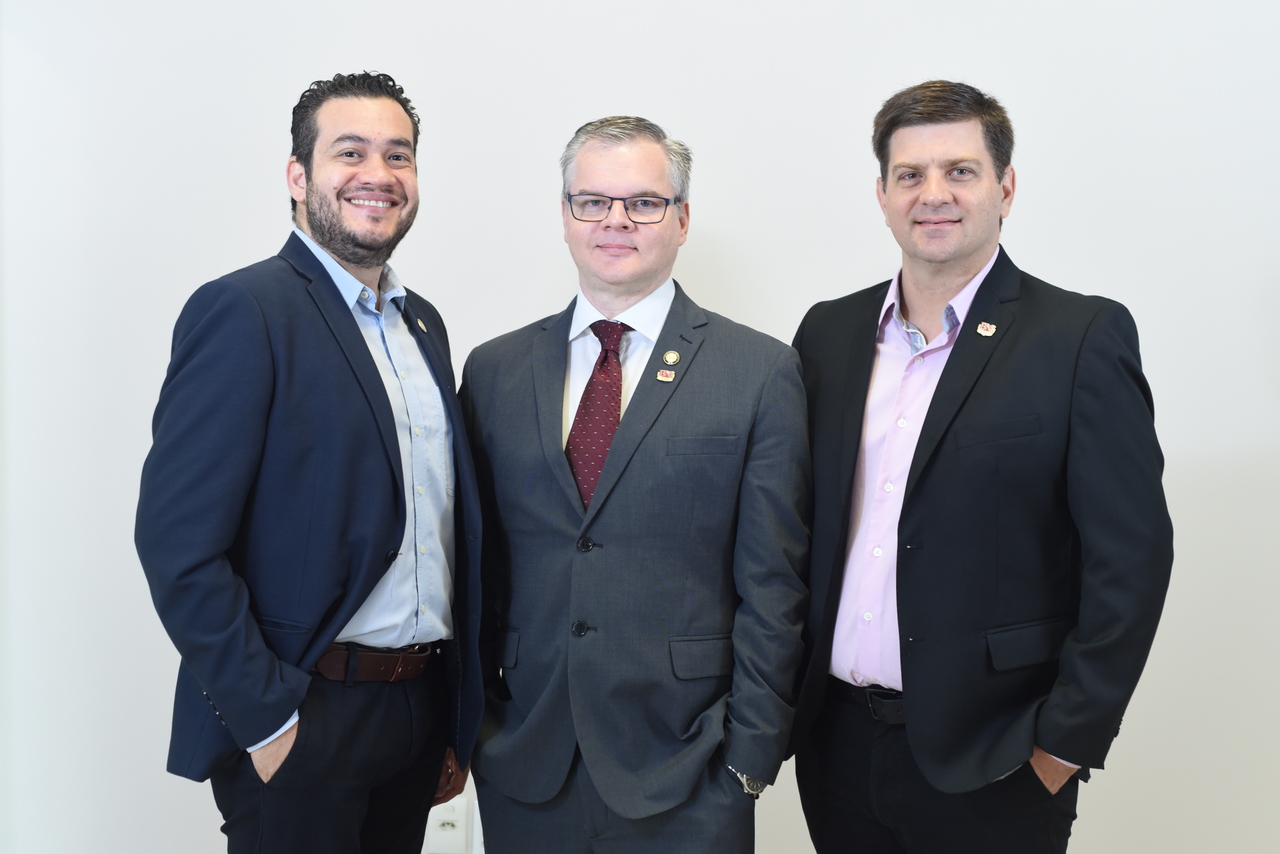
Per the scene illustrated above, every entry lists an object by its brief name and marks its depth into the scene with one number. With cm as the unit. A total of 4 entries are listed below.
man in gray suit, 198
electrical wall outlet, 315
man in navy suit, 178
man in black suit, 189
